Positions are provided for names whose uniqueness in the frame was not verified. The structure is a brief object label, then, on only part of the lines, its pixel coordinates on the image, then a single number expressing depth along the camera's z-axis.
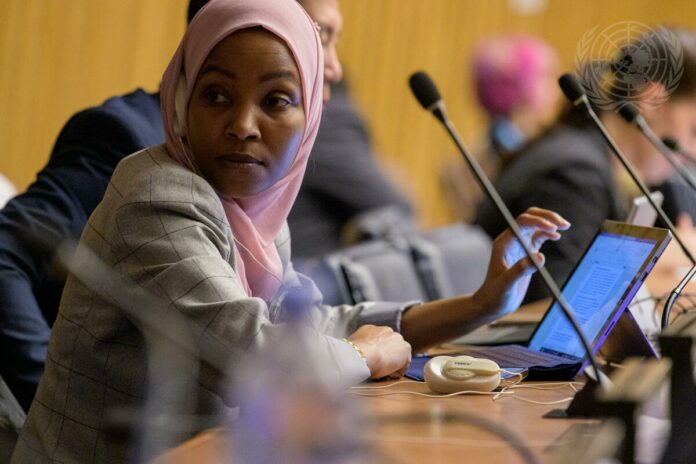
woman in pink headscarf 3.62
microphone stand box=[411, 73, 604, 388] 3.53
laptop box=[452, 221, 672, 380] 3.75
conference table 3.29
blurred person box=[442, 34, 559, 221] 7.98
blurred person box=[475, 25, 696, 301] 4.67
